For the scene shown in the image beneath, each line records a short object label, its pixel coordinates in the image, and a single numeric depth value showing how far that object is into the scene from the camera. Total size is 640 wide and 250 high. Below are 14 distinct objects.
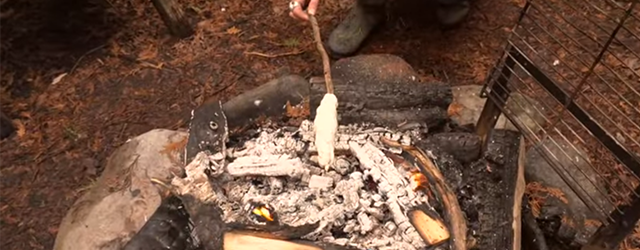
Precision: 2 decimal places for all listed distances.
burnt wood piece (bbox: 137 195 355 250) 1.40
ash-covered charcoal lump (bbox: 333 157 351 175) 1.62
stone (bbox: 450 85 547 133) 2.09
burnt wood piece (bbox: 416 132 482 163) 1.66
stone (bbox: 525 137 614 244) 1.88
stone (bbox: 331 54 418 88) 2.22
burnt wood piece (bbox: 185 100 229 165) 1.65
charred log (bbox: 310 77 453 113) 1.74
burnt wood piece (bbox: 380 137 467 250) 1.43
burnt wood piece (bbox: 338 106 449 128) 1.72
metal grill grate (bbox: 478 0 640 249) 1.44
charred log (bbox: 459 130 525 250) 1.52
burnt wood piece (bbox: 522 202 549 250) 1.76
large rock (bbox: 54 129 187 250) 1.87
